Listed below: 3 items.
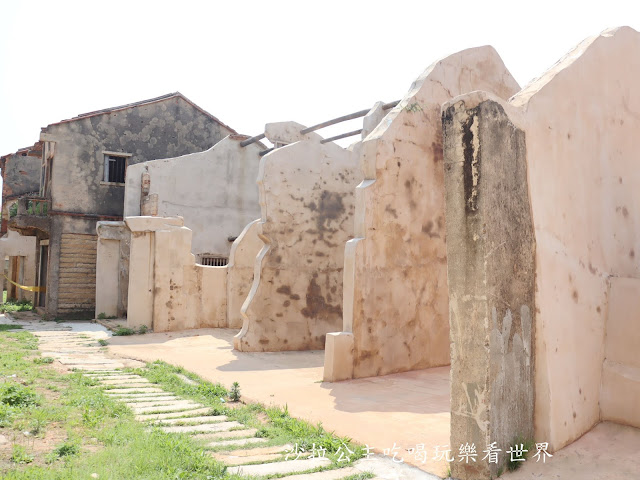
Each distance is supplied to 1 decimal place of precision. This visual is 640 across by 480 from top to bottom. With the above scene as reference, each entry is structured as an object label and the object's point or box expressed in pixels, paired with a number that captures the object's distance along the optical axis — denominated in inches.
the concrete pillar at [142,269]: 474.0
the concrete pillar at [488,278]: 133.2
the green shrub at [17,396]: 199.8
